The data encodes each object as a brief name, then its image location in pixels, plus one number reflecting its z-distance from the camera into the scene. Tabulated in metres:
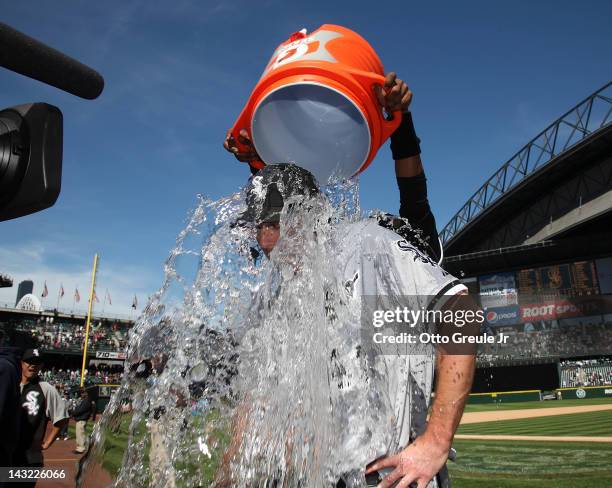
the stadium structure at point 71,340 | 39.84
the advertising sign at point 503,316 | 32.66
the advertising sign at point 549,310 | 30.72
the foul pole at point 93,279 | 27.53
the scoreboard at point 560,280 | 30.38
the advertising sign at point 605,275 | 29.88
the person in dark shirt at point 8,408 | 3.14
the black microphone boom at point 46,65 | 0.93
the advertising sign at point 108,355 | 40.81
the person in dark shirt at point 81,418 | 12.13
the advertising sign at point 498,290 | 33.44
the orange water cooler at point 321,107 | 1.64
